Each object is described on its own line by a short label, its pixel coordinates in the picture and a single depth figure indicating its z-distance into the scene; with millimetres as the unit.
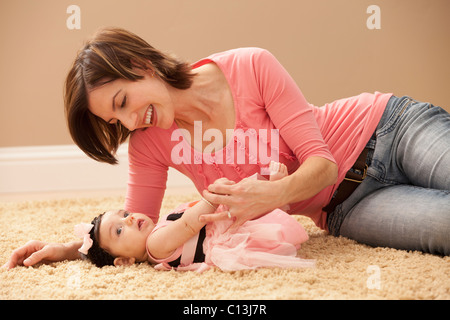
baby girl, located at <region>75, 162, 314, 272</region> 2529
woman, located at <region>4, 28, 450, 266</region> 2584
